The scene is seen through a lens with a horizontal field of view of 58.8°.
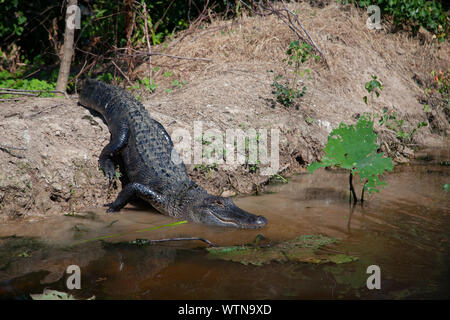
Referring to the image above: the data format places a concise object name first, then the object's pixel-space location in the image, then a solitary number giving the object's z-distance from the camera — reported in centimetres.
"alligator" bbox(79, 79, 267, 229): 401
